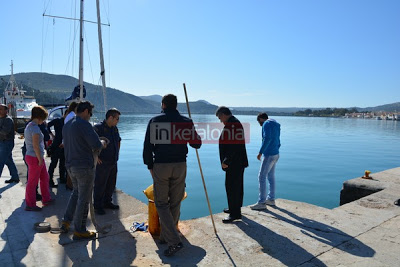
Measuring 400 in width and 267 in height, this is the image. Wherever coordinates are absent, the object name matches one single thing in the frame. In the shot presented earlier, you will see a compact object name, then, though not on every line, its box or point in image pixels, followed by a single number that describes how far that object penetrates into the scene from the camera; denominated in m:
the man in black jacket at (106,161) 5.01
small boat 36.57
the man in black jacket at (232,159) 4.71
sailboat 16.34
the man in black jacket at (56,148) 6.31
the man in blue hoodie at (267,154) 5.50
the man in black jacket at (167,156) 3.65
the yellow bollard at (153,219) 4.12
